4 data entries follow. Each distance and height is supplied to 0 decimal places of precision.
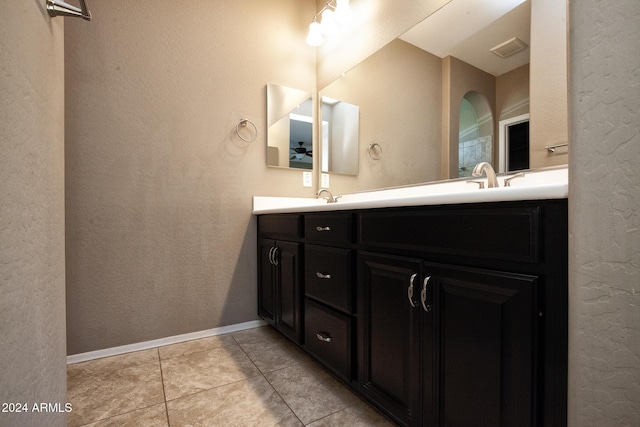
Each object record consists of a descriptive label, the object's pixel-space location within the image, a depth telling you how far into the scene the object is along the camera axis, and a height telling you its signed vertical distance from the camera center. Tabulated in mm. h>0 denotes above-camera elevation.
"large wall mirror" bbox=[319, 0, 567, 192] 1135 +586
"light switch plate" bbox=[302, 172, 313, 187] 2148 +233
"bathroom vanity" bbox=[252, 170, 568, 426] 590 -268
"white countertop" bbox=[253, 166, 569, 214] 597 +43
